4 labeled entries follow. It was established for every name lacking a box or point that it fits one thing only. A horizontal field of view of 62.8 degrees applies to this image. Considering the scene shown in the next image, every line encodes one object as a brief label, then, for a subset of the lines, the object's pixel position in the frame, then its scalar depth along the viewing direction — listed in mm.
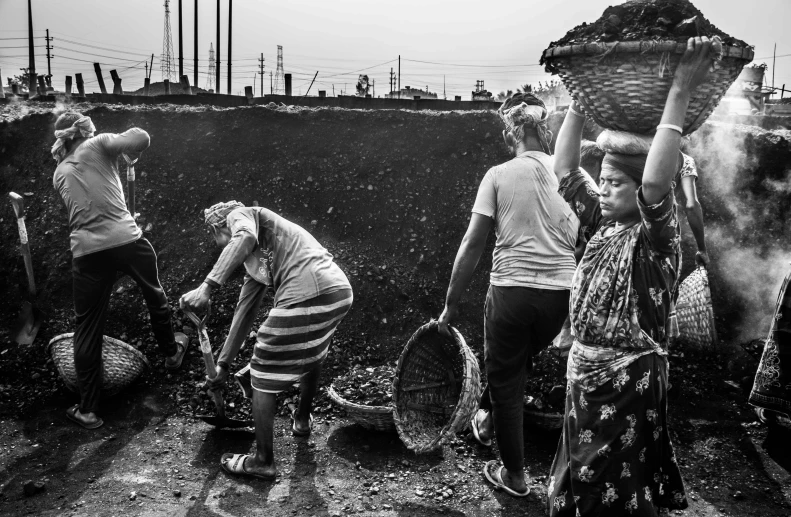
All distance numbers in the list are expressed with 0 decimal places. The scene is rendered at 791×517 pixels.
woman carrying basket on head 2158
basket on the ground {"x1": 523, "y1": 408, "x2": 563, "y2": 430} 4105
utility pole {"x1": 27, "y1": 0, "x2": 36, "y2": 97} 18684
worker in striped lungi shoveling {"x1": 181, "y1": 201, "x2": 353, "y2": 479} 3529
